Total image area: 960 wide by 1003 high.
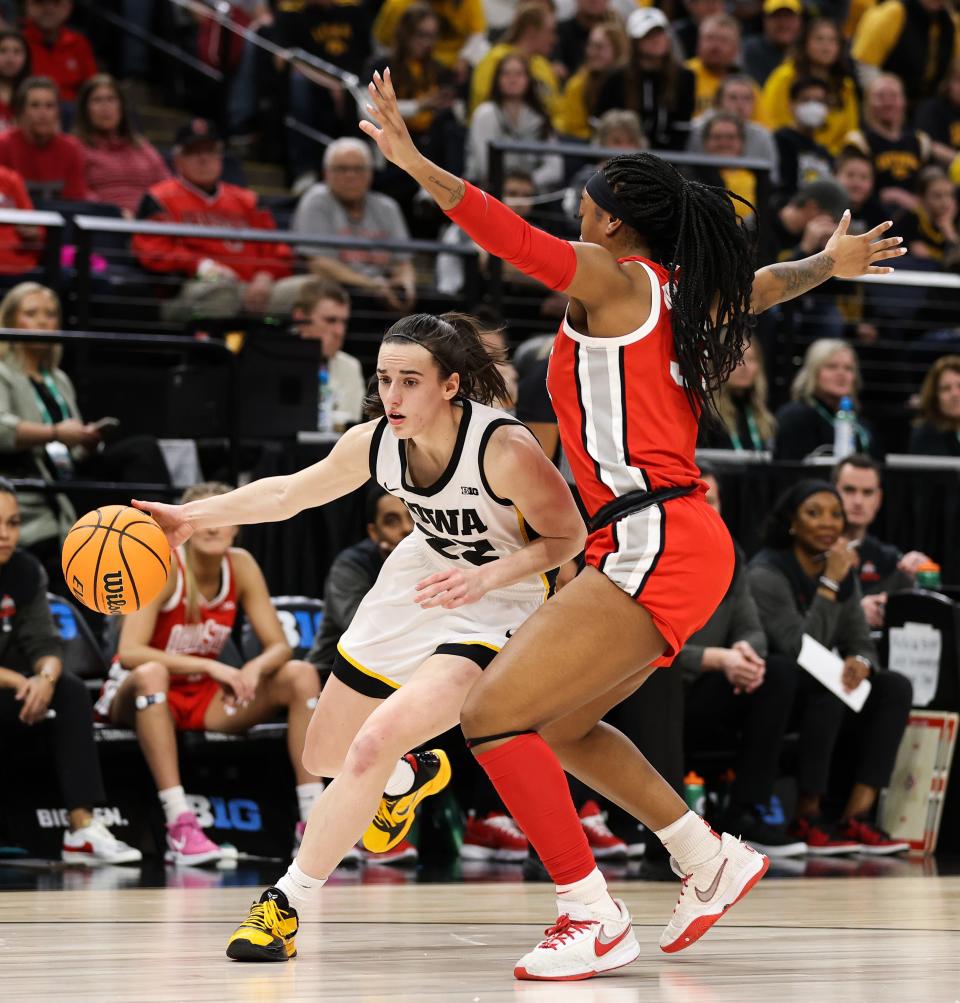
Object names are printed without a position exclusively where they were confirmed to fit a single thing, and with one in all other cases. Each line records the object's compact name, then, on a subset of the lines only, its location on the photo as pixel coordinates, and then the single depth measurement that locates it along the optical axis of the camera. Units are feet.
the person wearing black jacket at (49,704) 40.60
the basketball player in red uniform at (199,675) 41.42
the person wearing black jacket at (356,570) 44.29
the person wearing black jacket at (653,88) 73.15
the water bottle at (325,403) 52.80
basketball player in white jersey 26.58
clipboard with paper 46.83
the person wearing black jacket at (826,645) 46.96
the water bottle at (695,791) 45.37
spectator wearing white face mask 74.43
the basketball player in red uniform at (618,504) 25.08
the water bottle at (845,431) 55.98
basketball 27.43
